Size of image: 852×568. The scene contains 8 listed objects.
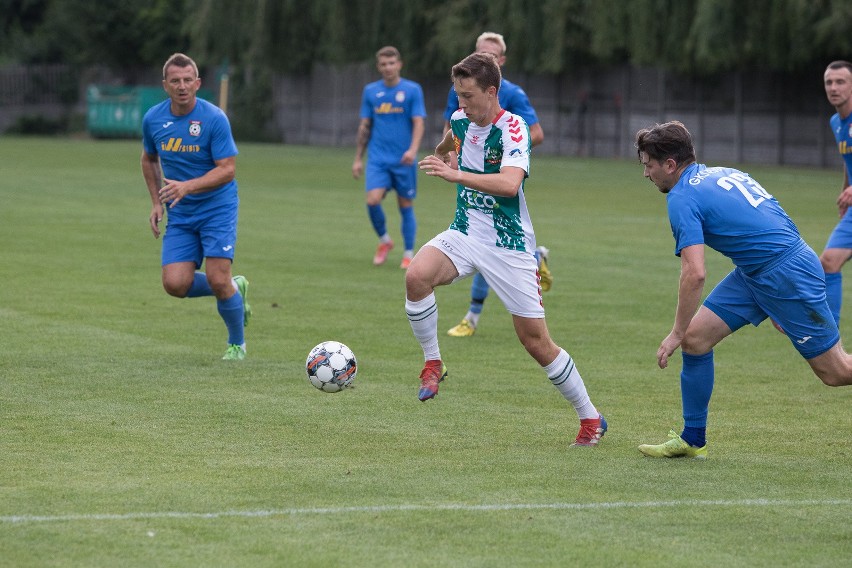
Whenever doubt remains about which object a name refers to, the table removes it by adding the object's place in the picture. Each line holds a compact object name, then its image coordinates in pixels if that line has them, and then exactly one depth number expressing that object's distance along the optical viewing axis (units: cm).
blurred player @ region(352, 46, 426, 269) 3237
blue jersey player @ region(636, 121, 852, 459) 1313
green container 10694
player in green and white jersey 1440
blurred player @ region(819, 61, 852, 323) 2114
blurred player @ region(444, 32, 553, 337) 2272
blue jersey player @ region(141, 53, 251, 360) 1942
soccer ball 1600
